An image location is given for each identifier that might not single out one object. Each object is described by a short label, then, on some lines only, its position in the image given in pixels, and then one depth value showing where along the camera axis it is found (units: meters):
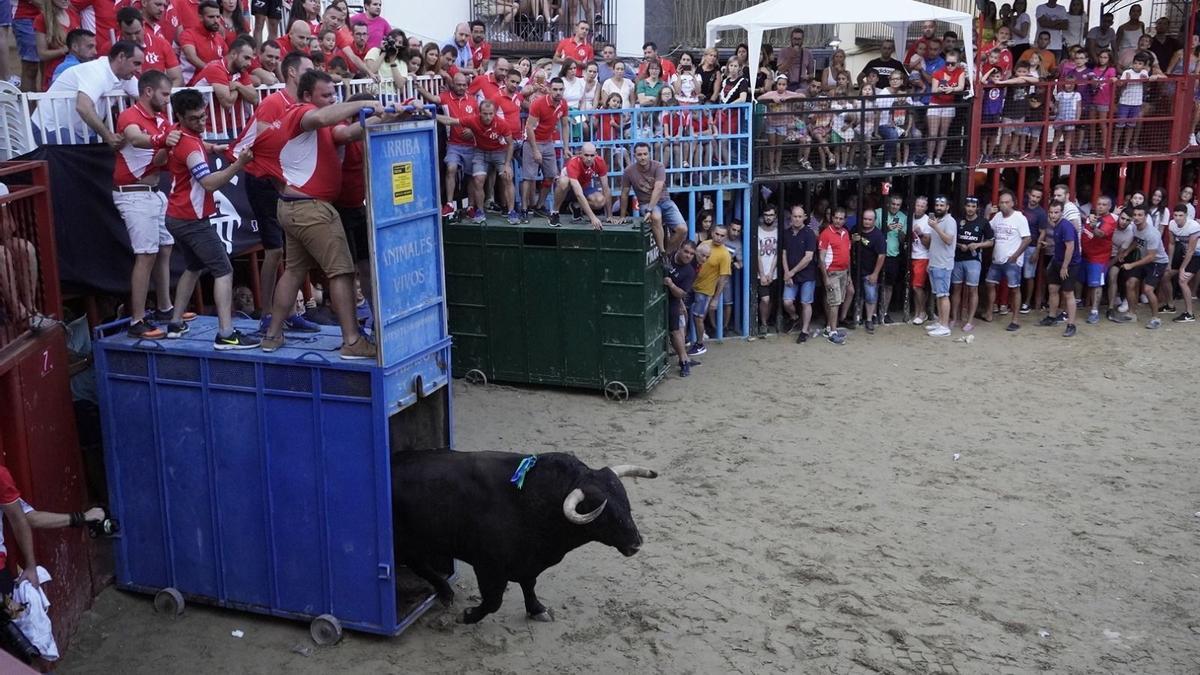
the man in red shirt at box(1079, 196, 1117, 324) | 18.58
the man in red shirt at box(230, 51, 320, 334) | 8.49
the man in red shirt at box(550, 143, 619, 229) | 15.33
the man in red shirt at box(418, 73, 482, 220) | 15.27
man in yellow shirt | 16.53
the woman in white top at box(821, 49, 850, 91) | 19.62
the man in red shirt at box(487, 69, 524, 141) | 15.68
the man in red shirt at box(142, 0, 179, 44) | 11.89
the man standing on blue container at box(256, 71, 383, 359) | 8.46
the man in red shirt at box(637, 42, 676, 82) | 18.47
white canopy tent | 18.34
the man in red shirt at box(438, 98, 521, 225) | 15.24
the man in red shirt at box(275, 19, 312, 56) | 12.73
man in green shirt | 18.50
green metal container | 14.57
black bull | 8.71
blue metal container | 8.59
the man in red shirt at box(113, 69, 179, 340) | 9.21
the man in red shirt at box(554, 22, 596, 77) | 18.80
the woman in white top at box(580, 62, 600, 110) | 17.89
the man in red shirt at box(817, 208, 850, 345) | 17.84
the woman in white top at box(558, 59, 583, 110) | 17.83
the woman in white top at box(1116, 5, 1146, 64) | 21.33
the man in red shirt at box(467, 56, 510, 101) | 15.72
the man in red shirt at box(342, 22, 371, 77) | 14.62
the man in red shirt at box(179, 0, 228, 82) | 12.30
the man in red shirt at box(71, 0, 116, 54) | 11.98
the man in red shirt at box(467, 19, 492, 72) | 17.83
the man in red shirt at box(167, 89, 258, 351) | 8.92
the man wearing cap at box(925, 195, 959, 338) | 18.23
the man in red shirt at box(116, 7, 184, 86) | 11.03
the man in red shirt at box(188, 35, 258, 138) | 11.59
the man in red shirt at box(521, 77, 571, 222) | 15.99
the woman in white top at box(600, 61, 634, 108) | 17.81
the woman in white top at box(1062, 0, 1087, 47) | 21.11
